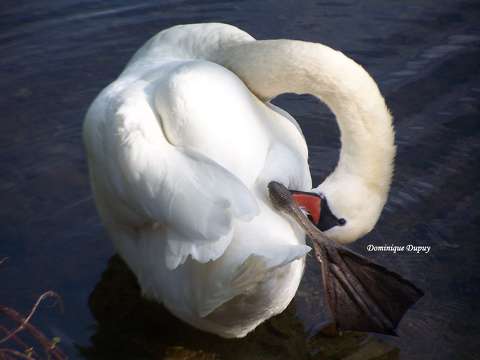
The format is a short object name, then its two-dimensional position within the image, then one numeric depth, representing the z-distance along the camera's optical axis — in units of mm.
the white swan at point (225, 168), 7785
